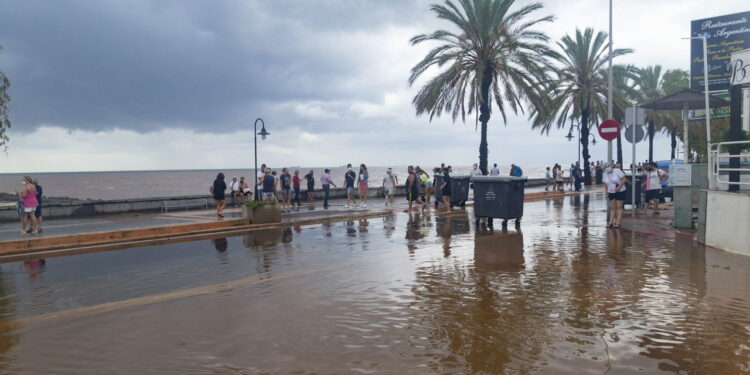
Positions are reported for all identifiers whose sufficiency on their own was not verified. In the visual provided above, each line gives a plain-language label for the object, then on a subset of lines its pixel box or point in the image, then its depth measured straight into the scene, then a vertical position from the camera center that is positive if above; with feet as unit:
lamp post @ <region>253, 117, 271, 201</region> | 68.00 +6.69
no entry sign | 53.31 +5.19
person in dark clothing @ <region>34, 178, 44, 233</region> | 46.92 -2.39
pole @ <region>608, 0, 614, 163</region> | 69.59 +13.38
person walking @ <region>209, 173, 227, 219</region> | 56.92 -1.09
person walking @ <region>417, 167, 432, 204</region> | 74.21 -0.12
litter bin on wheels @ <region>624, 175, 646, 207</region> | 61.93 -1.42
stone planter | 50.42 -3.09
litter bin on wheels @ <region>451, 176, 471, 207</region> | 69.87 -0.98
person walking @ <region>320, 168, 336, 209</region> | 72.59 -0.13
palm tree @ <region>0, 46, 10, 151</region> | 78.59 +12.66
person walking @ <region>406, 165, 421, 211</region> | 65.68 -0.48
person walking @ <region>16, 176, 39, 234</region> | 43.93 -1.38
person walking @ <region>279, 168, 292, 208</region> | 67.05 -0.45
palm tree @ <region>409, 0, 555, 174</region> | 84.33 +20.70
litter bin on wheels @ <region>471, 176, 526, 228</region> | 47.09 -1.61
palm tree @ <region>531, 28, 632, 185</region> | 114.01 +22.88
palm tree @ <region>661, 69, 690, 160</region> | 158.55 +29.89
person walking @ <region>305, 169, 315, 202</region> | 82.22 -0.86
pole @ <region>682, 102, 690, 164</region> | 59.24 +6.27
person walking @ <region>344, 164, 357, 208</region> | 71.56 +0.40
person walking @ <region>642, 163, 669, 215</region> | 55.88 -0.32
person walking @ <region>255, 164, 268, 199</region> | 61.47 +0.70
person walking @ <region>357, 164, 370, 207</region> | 72.50 -0.18
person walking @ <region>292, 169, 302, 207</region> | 72.74 -0.23
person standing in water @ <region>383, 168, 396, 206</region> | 81.43 -0.39
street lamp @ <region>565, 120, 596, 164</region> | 139.07 +12.54
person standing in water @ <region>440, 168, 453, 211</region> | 62.08 -0.86
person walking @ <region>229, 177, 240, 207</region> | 73.00 -1.15
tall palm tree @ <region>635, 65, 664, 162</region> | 164.76 +30.62
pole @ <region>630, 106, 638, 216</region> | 51.26 +4.53
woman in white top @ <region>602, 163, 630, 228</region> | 41.70 -0.87
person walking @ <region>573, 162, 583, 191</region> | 102.12 +0.74
